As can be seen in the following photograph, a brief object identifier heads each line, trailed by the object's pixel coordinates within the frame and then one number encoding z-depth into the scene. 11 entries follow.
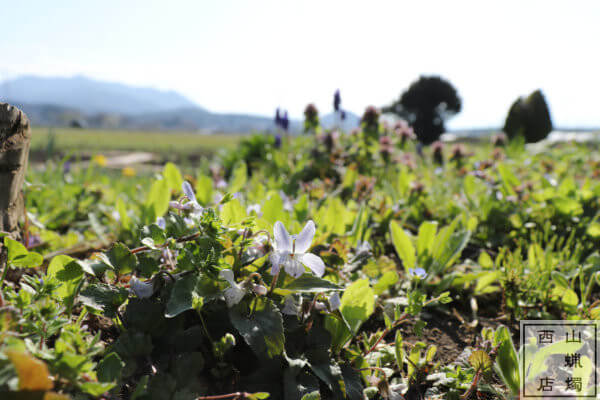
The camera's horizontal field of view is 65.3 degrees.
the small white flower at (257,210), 0.25
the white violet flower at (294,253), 0.17
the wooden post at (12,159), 0.20
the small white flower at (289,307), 0.19
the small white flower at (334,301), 0.20
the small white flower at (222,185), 0.41
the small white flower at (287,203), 0.32
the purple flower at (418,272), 0.23
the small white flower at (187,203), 0.19
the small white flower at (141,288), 0.18
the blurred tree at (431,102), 17.34
